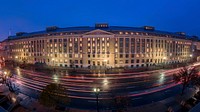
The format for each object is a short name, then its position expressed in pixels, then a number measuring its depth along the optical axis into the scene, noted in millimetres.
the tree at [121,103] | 18469
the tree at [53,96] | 18767
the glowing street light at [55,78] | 36728
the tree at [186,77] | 26297
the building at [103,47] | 64688
